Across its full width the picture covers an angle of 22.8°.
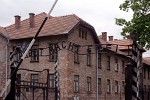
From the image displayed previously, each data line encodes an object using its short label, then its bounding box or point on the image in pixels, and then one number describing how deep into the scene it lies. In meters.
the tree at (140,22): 28.12
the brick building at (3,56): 35.84
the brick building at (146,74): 55.03
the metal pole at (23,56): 9.67
